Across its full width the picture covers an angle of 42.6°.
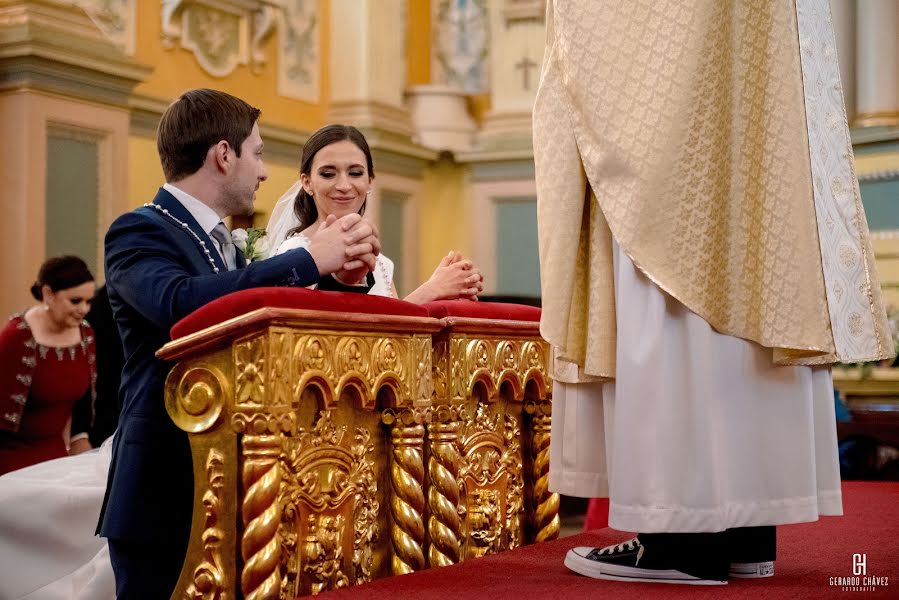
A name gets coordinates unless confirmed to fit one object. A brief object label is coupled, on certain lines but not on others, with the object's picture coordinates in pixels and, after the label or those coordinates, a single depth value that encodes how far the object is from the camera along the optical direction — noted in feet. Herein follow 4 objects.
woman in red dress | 16.16
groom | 7.78
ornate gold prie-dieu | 7.34
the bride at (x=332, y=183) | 12.23
